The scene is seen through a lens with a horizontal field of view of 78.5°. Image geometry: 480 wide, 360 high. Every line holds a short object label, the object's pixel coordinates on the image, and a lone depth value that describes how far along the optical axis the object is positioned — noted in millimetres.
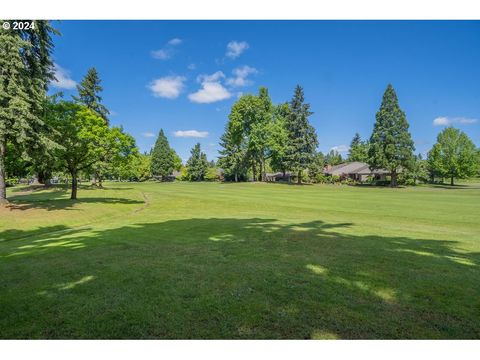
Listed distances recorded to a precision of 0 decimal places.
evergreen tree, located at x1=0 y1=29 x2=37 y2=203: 16859
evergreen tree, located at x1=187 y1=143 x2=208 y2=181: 106188
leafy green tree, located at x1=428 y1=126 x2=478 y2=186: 61594
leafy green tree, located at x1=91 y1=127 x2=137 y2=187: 24922
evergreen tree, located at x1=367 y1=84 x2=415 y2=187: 58688
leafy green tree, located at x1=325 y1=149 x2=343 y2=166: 125888
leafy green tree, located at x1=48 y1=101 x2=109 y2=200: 22828
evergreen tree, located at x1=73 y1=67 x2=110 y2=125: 54750
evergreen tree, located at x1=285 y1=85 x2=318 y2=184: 65438
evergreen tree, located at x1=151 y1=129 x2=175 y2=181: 103312
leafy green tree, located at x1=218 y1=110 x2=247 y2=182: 70750
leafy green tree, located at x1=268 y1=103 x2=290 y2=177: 63656
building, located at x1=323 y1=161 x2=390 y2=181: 77500
